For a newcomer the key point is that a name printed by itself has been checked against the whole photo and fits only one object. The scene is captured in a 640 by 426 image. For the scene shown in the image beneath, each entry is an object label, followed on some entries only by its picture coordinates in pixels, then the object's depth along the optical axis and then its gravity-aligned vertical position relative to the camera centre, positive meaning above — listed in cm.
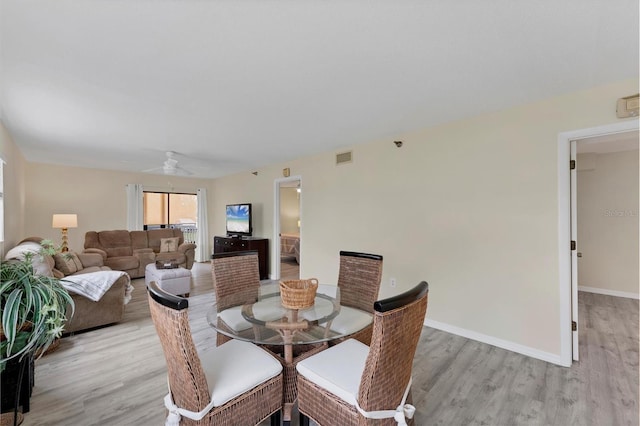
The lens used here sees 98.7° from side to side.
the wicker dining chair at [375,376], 110 -81
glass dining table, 163 -74
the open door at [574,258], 238 -43
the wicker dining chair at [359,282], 223 -62
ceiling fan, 427 +77
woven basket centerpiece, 179 -53
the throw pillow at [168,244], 602 -69
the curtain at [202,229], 752 -43
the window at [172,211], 735 +7
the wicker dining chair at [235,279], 223 -61
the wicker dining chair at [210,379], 113 -81
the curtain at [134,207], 651 +17
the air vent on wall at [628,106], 205 +77
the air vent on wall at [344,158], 408 +81
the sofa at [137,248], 538 -74
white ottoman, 399 -98
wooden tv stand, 562 -71
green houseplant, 125 -43
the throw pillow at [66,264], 375 -69
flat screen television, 603 -16
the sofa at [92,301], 284 -94
